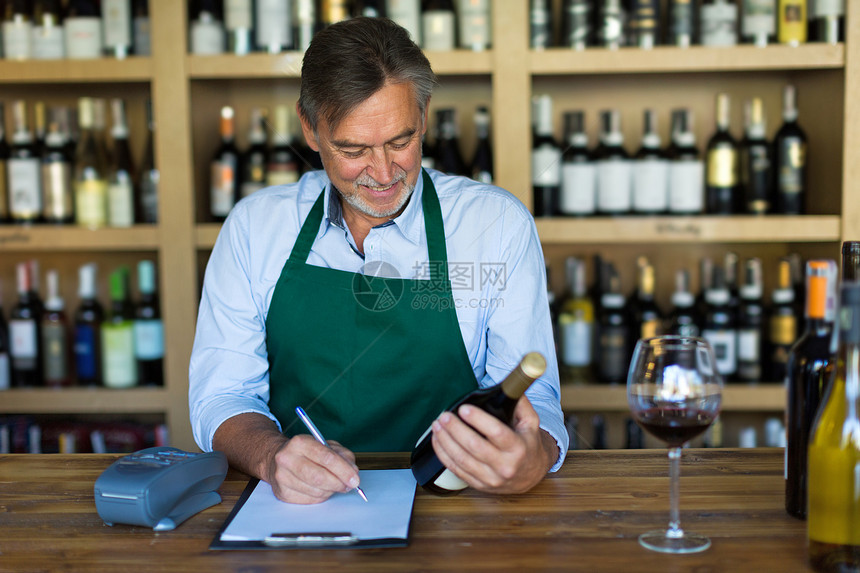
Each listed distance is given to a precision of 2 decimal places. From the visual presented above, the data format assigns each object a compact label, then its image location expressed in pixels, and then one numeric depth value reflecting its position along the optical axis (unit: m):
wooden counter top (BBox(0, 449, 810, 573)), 0.68
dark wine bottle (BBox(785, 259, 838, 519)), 0.69
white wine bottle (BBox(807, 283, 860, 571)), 0.65
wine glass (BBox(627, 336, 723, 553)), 0.69
